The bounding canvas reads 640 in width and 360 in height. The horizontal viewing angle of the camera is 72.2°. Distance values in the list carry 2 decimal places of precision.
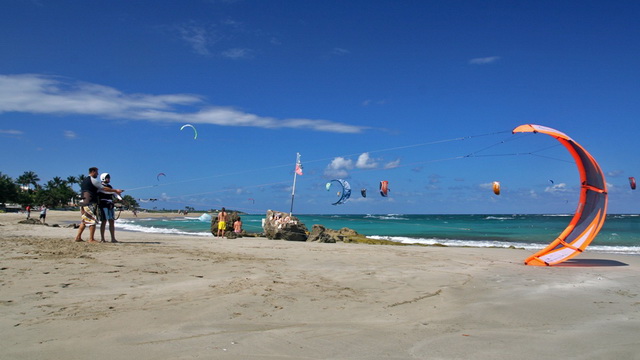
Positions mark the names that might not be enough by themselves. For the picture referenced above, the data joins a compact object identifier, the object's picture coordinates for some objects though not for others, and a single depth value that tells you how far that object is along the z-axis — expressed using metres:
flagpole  20.37
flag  20.50
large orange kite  10.00
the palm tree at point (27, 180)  97.56
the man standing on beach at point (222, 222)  20.19
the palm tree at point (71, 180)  101.00
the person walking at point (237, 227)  21.02
